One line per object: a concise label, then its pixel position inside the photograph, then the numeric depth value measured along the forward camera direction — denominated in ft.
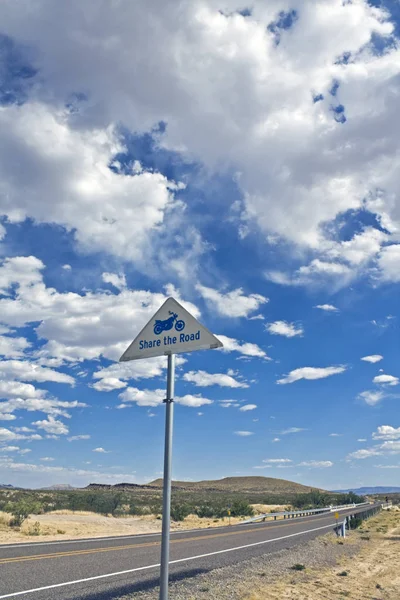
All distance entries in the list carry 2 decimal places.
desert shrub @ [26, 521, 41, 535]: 81.44
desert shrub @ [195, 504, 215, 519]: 150.92
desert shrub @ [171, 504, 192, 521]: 130.45
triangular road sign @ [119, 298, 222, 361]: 18.20
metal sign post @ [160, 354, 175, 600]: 16.87
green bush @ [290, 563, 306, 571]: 52.31
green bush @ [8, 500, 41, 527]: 90.98
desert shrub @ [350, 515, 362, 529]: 122.42
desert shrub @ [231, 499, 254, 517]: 162.81
